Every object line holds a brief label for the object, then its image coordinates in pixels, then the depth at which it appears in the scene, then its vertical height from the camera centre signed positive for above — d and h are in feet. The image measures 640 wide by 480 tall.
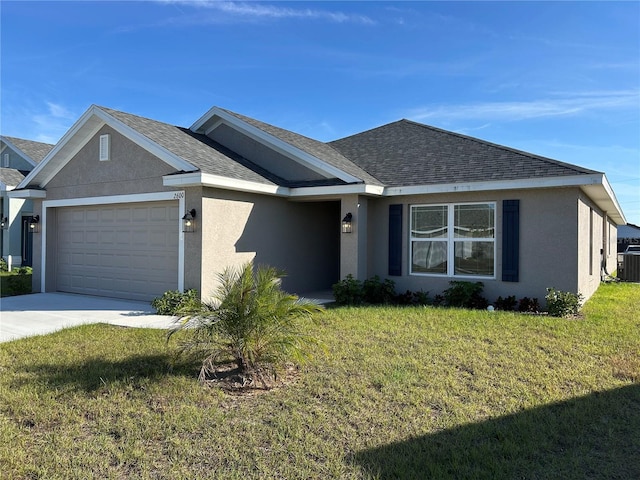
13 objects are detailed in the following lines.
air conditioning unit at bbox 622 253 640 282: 60.59 -3.16
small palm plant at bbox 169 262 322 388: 18.07 -3.55
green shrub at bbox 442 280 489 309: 35.70 -4.24
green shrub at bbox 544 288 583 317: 31.94 -4.29
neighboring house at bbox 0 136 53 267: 64.80 +2.46
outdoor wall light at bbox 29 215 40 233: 45.85 +1.59
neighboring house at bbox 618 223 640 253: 140.26 +3.73
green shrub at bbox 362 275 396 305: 38.60 -4.22
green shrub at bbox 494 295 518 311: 34.99 -4.72
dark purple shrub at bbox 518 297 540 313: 33.86 -4.70
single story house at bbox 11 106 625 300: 34.78 +2.70
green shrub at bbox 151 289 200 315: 33.68 -4.61
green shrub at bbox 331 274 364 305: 37.63 -4.29
